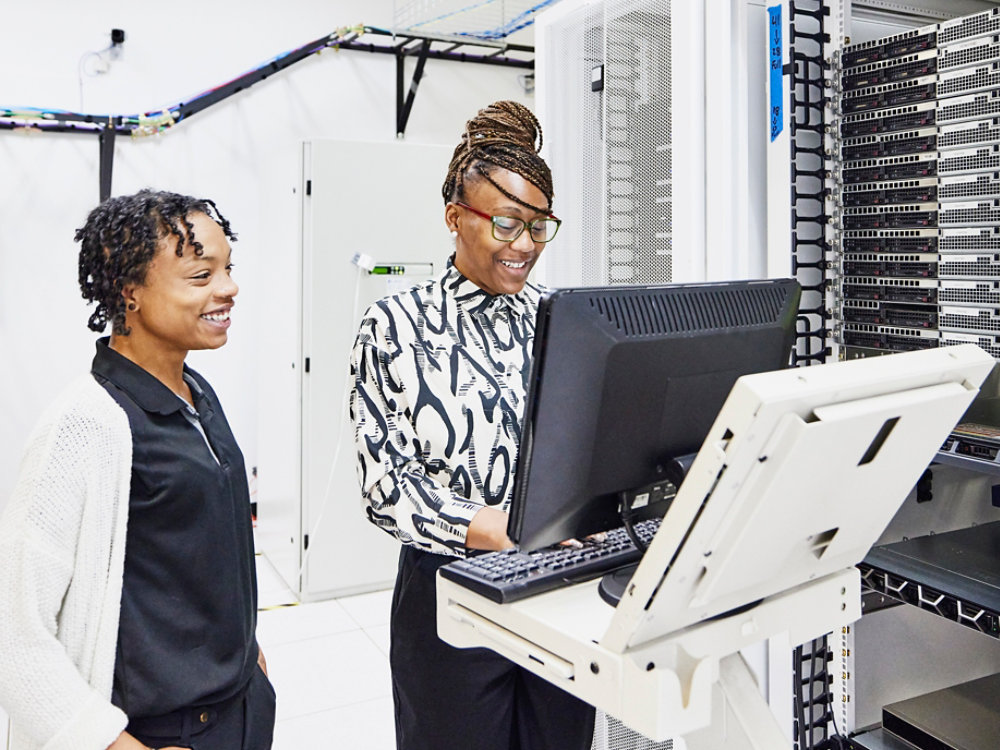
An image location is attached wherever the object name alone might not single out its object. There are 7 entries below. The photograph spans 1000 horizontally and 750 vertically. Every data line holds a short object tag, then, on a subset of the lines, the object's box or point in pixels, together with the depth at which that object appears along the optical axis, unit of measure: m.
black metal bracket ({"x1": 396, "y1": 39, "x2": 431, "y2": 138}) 4.81
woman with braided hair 1.35
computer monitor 0.95
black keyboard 0.96
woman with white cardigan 1.03
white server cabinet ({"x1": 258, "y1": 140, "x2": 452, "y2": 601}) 3.60
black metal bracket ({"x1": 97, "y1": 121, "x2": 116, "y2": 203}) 4.20
